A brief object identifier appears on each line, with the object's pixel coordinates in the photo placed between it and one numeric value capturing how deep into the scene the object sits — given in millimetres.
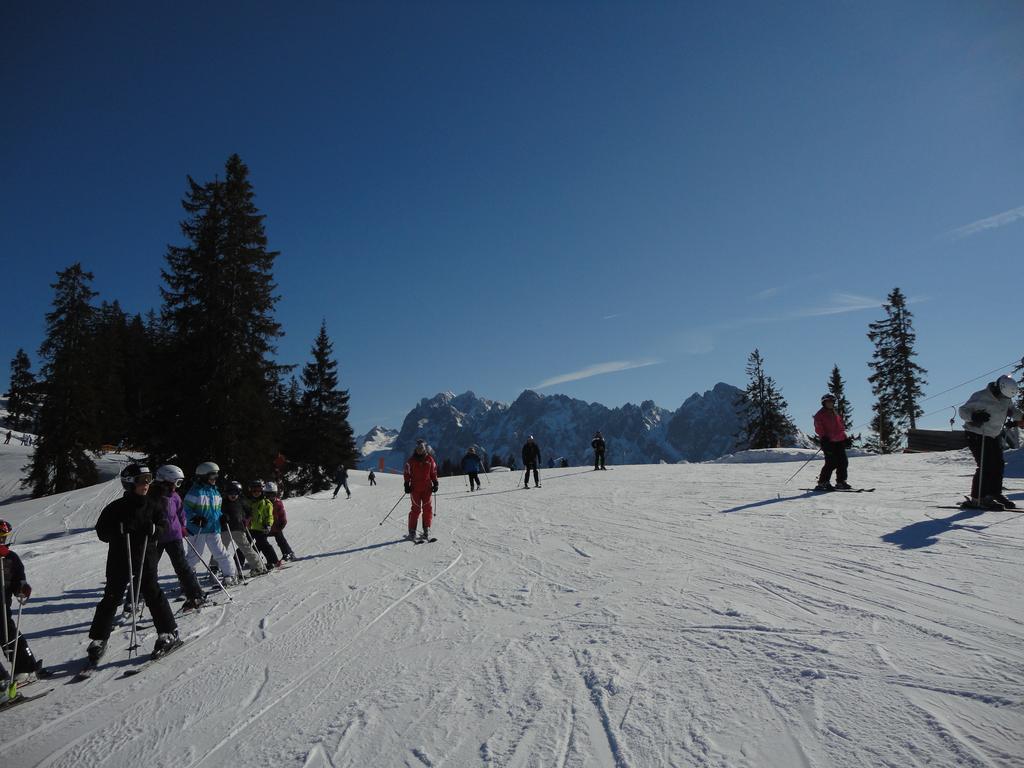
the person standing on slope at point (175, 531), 5977
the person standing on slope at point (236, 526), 8055
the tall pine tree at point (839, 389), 50709
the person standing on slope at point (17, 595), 4652
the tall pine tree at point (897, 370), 41062
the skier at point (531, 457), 19391
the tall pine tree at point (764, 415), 47938
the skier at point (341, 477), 22625
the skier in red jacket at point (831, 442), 11273
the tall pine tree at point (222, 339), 19016
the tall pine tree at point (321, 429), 34647
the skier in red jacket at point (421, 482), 10141
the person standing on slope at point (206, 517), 7230
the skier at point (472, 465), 20094
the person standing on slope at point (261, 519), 8586
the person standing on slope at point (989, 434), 7902
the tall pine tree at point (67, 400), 30422
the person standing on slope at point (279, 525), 8969
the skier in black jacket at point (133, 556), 5121
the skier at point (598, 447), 23703
